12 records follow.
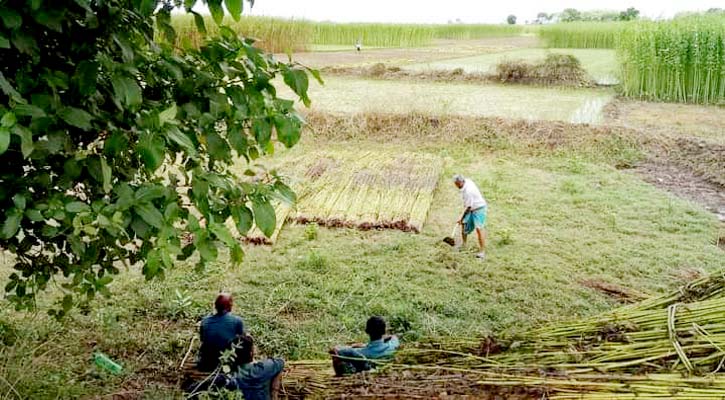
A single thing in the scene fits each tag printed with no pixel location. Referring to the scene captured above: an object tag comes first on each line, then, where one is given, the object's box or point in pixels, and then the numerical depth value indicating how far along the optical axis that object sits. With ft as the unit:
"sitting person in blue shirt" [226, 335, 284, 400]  13.57
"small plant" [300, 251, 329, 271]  24.30
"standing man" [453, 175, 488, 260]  25.90
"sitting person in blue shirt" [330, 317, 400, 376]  14.03
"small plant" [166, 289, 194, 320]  20.16
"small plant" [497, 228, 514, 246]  27.43
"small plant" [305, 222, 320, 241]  27.30
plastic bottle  15.78
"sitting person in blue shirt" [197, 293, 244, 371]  15.14
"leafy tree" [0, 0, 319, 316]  7.31
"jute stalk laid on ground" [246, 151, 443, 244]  29.09
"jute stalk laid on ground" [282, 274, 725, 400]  9.49
